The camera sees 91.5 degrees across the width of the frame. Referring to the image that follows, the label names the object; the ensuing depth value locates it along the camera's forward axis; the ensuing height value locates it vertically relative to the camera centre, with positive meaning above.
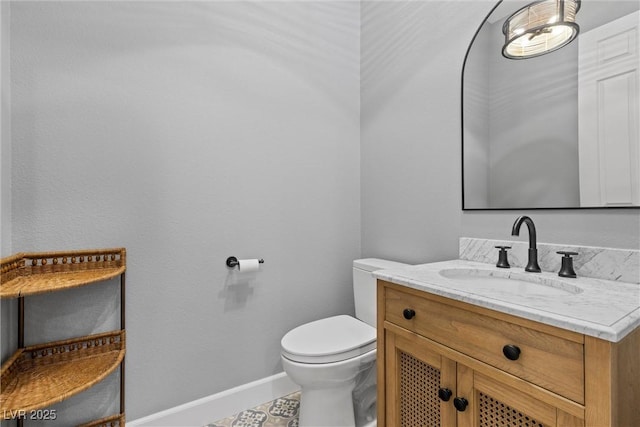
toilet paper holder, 1.67 -0.25
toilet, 1.36 -0.67
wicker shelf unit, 1.05 -0.55
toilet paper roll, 1.63 -0.26
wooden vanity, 0.68 -0.41
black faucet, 1.18 -0.14
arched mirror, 1.08 +0.39
